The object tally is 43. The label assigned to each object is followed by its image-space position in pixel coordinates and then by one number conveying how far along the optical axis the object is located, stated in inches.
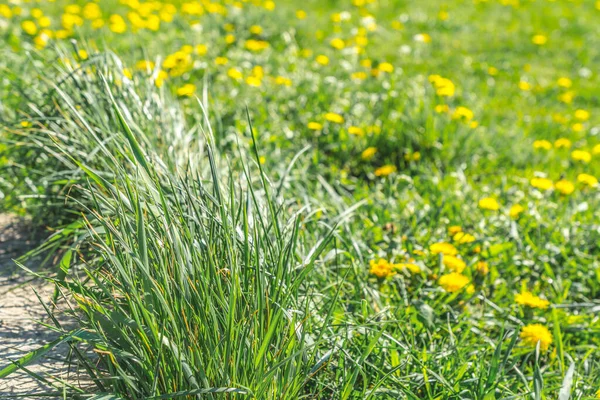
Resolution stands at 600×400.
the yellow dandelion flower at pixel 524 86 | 209.1
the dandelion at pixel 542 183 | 126.6
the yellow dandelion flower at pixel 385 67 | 185.8
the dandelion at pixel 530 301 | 98.3
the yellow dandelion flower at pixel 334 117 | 153.6
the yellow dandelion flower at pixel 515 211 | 120.3
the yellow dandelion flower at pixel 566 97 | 205.5
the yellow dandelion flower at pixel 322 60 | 197.2
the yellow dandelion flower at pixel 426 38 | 246.3
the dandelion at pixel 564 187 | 133.1
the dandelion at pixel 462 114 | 158.9
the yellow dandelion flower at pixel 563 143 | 160.2
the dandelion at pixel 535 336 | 92.5
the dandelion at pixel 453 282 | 97.2
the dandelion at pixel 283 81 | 175.2
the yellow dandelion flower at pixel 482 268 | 106.3
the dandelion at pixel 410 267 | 99.1
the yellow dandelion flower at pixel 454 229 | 112.3
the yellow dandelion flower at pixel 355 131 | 152.6
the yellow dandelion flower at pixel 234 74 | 169.6
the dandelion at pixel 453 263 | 100.9
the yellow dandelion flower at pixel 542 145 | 156.4
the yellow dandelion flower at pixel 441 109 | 163.6
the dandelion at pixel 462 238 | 110.9
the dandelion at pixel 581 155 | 150.3
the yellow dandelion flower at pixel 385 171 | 139.2
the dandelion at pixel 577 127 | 181.3
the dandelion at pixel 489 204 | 117.8
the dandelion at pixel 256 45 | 205.8
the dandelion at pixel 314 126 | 153.1
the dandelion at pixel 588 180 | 134.9
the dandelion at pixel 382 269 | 96.9
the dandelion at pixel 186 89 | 150.9
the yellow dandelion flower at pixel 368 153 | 149.6
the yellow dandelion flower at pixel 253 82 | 169.1
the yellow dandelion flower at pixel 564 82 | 211.2
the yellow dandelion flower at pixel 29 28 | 201.6
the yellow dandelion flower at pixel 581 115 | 181.6
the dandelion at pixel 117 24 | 204.1
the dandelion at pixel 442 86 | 164.6
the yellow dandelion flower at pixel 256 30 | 223.6
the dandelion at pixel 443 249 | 104.6
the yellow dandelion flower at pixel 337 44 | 207.2
